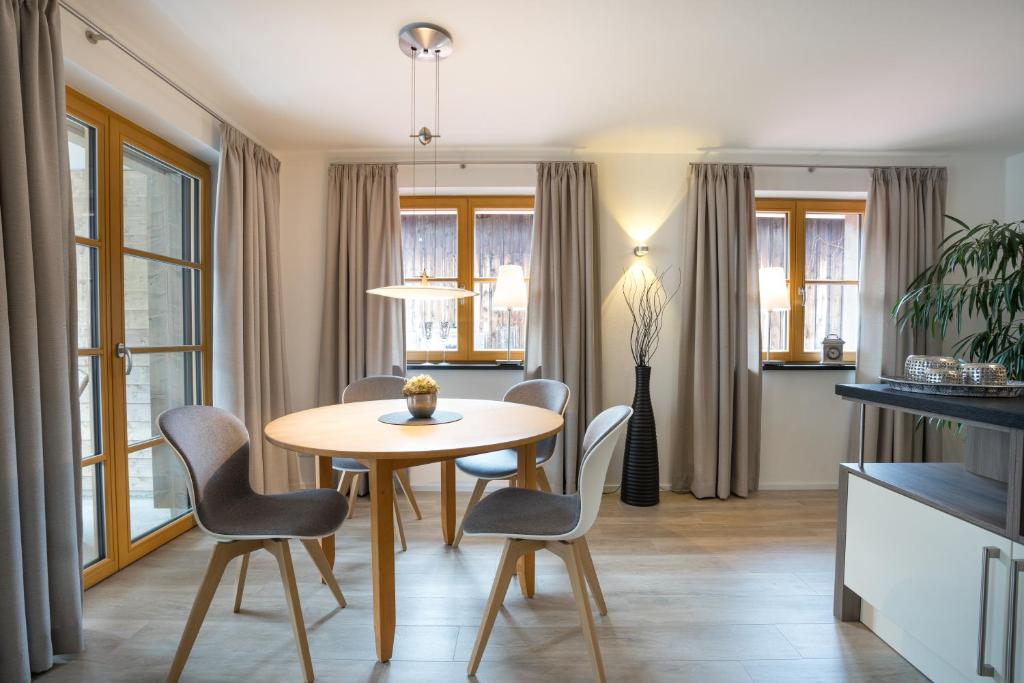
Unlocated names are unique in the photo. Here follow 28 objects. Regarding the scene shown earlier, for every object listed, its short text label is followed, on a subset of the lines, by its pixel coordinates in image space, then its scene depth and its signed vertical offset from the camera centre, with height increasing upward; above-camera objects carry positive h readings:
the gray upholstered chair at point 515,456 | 2.48 -0.72
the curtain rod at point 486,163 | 3.61 +1.13
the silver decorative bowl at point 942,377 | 1.67 -0.18
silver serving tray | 1.61 -0.22
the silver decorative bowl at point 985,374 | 1.64 -0.17
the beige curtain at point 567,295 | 3.51 +0.17
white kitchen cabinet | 1.39 -0.83
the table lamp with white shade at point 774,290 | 3.56 +0.23
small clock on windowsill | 3.76 -0.21
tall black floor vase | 3.35 -0.90
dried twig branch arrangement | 3.67 +0.14
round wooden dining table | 1.68 -0.45
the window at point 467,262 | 3.81 +0.44
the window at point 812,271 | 3.87 +0.40
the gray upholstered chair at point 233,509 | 1.65 -0.70
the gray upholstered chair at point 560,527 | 1.59 -0.70
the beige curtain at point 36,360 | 1.55 -0.15
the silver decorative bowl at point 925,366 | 1.70 -0.15
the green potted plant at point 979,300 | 2.78 +0.14
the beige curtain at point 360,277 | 3.51 +0.29
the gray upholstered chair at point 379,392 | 2.95 -0.45
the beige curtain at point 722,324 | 3.52 -0.02
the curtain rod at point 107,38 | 1.95 +1.16
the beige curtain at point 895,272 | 3.58 +0.37
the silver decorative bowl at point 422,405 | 2.22 -0.39
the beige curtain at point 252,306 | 2.92 +0.07
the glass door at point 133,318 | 2.29 -0.01
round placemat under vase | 2.13 -0.45
